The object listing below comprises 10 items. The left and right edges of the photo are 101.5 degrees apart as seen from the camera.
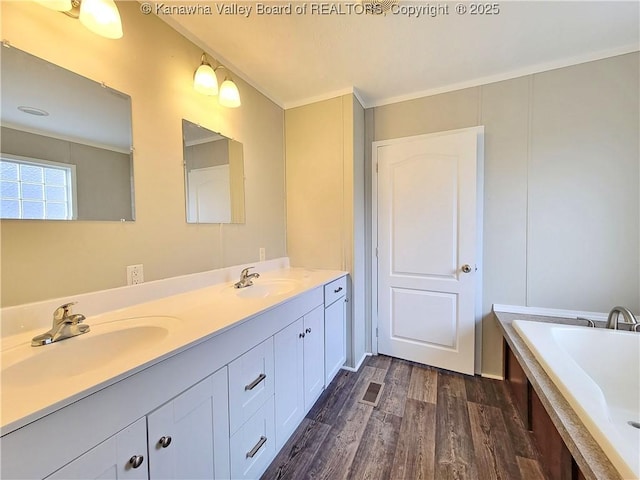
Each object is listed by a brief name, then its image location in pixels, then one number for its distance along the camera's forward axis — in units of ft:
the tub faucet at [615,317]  4.94
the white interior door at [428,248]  6.90
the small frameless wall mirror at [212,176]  5.20
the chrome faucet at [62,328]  2.86
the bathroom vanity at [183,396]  1.98
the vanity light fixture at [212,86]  5.05
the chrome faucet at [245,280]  5.54
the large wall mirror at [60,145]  3.09
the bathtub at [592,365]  3.53
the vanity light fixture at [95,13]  3.31
